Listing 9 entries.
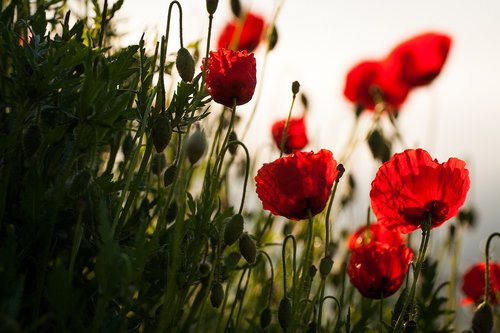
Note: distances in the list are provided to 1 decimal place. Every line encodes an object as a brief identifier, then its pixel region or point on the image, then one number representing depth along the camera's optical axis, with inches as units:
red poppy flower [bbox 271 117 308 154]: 53.6
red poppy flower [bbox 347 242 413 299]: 44.8
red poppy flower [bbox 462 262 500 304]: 53.7
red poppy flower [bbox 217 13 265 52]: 63.3
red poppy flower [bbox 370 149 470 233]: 42.3
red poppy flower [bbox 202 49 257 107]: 43.0
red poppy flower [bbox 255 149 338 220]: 42.5
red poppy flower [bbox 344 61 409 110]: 71.1
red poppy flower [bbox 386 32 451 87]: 70.2
